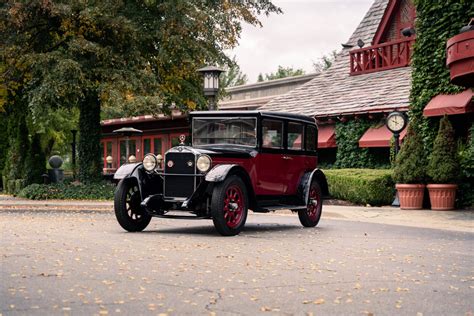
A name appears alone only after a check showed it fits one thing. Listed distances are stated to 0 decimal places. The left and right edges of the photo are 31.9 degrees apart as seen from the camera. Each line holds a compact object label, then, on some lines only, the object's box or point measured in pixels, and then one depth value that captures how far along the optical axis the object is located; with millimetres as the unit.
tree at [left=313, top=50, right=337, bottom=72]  62294
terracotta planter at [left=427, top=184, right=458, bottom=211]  19812
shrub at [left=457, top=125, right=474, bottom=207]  19973
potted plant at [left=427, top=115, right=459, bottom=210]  19750
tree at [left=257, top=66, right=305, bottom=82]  78062
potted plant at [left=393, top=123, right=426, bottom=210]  20234
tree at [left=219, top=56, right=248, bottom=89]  76875
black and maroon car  13023
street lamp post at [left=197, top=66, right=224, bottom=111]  21609
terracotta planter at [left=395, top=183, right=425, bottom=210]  20234
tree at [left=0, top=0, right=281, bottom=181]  24359
